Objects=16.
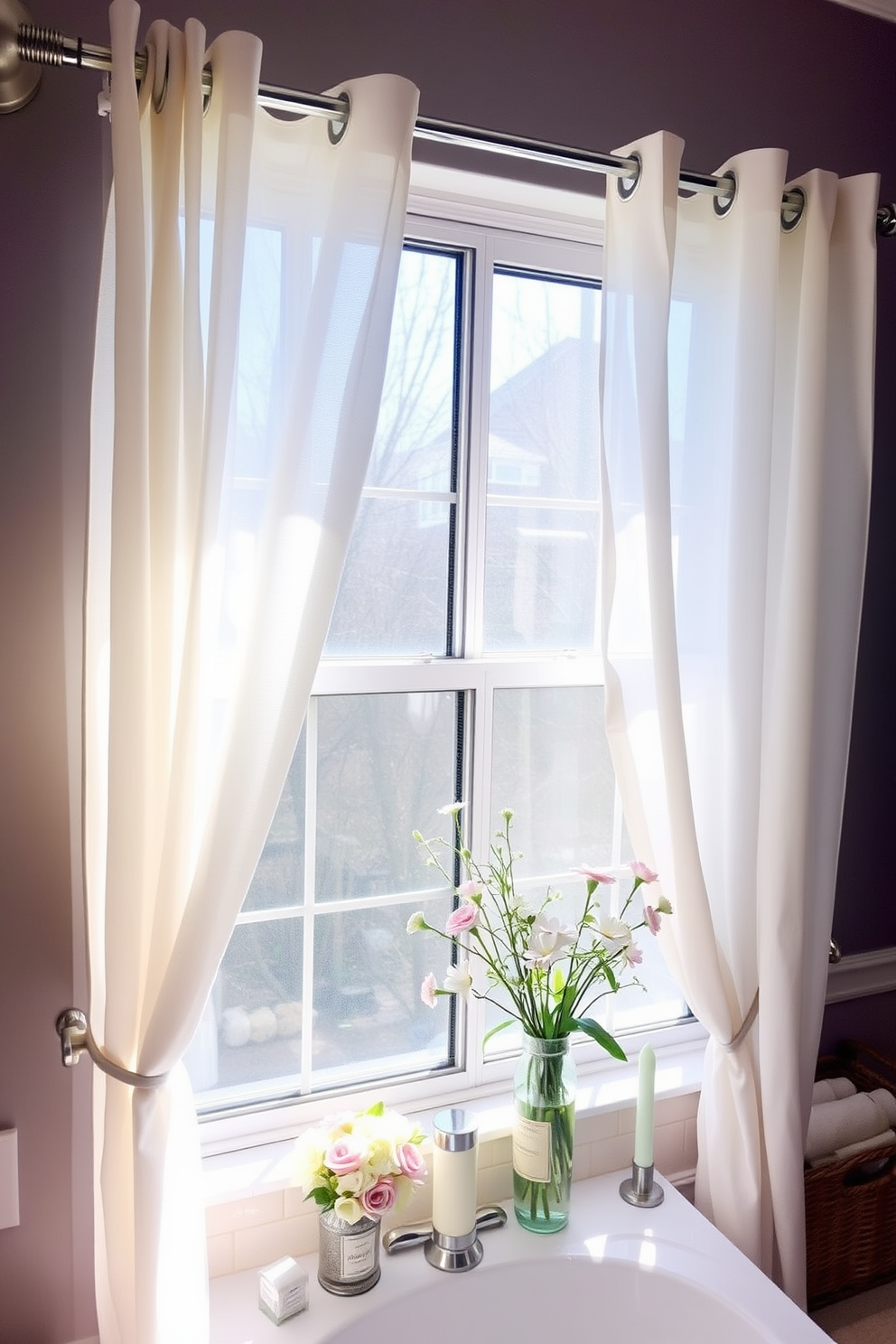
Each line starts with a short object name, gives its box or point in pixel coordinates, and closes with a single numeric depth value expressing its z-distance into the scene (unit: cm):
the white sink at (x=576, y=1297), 131
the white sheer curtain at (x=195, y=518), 112
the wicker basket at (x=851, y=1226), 164
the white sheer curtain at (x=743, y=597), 143
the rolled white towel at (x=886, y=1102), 177
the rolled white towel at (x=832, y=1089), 179
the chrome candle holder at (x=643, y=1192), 153
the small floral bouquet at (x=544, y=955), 133
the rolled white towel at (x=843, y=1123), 167
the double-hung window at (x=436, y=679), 155
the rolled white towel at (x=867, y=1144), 166
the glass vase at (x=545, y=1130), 141
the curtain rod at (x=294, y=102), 108
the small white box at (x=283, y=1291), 127
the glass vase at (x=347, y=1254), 130
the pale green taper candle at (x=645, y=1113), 146
